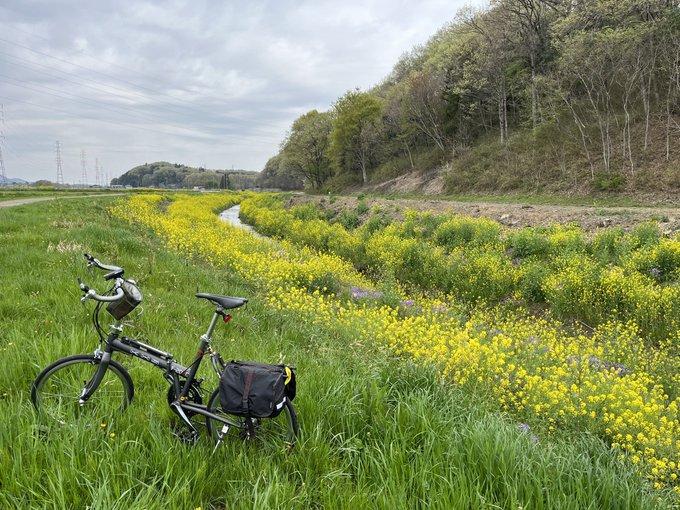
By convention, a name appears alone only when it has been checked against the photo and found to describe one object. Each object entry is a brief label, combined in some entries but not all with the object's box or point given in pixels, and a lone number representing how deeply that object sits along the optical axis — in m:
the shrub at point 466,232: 12.73
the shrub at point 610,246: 9.63
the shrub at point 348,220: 20.94
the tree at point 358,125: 49.59
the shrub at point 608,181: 18.39
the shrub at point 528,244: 11.12
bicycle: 2.86
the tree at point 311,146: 63.22
